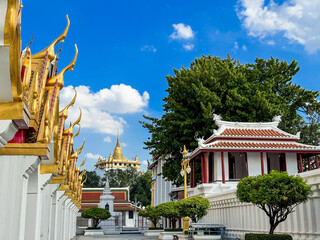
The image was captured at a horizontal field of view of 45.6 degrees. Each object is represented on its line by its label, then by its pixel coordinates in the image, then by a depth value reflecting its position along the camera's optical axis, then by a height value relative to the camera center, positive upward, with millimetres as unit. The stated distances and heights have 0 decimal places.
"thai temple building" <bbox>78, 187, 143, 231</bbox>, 50156 +63
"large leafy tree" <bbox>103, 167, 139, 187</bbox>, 77000 +5176
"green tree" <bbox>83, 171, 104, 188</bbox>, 79062 +4767
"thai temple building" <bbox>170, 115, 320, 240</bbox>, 15898 +2684
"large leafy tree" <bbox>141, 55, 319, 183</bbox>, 26859 +7115
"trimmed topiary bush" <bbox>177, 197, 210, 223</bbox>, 16109 -152
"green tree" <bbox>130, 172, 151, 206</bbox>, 69125 +2711
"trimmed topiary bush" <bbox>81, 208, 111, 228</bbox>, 34031 -913
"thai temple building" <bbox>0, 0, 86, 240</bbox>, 3660 +1049
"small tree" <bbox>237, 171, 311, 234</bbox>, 8828 +285
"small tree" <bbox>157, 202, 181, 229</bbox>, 23164 -398
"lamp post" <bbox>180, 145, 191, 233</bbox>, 17953 +1475
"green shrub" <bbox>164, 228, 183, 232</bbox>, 22781 -1557
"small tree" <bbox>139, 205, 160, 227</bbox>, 26562 -688
